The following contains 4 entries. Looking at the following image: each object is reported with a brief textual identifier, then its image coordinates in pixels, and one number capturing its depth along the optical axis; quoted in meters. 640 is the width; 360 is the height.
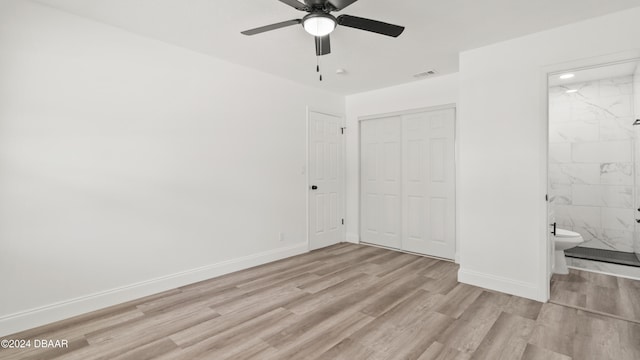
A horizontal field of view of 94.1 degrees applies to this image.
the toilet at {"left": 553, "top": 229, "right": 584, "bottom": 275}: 3.58
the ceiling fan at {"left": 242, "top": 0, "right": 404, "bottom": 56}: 2.00
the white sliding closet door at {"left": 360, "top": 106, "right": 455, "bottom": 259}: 4.25
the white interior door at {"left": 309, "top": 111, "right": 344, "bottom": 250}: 4.75
